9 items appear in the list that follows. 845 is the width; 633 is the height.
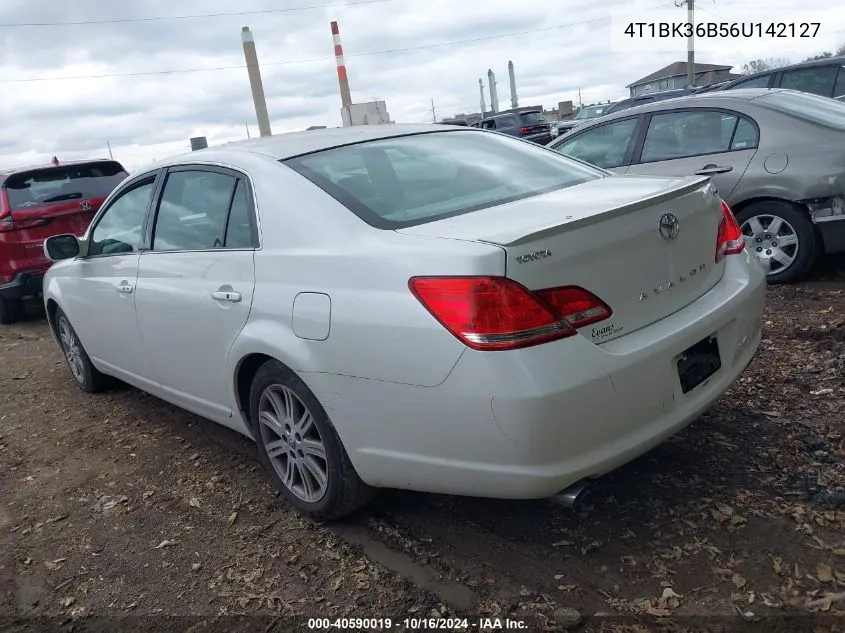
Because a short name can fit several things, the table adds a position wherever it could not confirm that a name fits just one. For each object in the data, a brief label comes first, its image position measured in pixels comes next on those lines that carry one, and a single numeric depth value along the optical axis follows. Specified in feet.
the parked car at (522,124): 75.40
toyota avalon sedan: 7.56
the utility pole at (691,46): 86.12
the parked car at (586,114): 76.18
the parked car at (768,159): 17.38
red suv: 25.73
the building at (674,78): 145.60
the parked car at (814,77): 31.96
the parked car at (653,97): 55.21
